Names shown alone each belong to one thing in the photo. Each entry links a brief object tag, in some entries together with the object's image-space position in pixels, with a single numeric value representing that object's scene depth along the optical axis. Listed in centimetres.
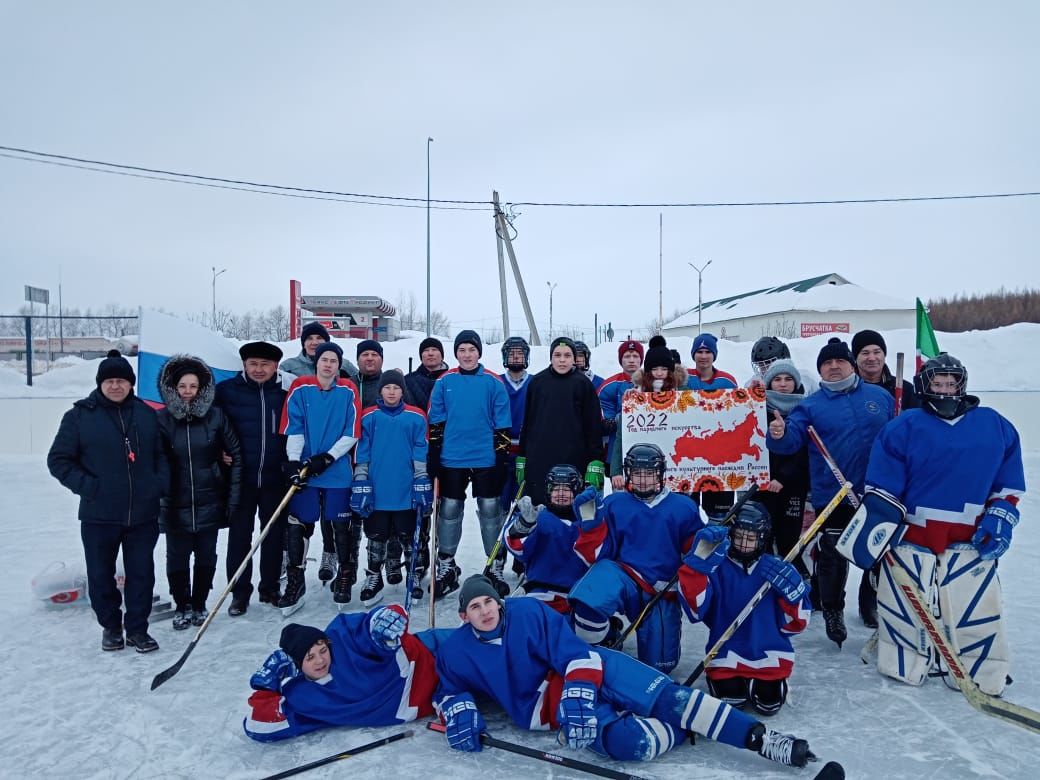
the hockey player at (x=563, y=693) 247
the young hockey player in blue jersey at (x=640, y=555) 325
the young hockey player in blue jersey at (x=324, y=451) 423
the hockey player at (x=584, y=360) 563
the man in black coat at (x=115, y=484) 347
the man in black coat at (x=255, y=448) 412
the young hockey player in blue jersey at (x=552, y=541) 358
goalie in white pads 307
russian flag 455
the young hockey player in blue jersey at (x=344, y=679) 271
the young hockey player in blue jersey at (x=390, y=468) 428
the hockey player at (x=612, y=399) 484
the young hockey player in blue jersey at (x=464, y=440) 450
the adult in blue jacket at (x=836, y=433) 369
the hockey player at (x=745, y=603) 294
